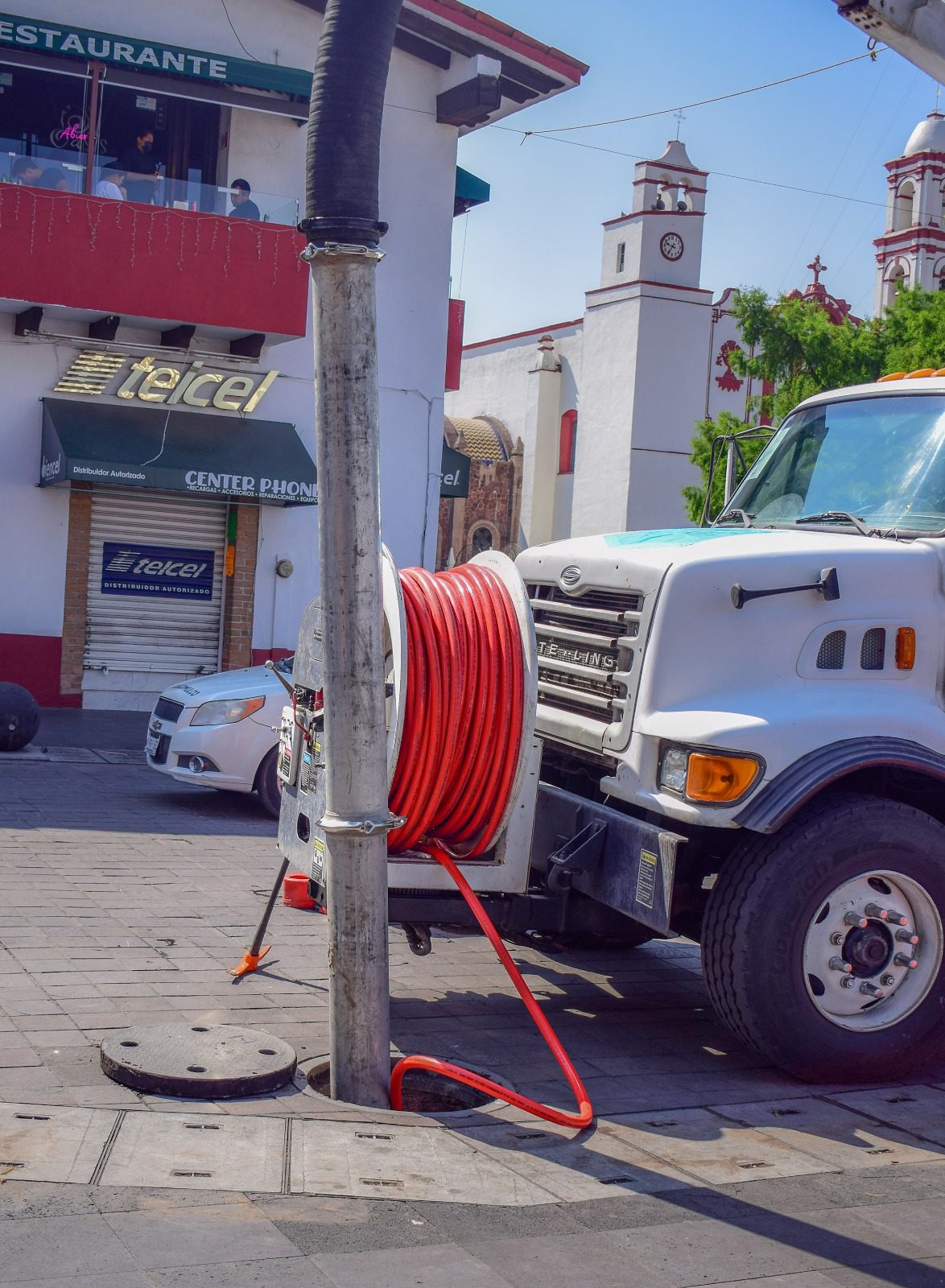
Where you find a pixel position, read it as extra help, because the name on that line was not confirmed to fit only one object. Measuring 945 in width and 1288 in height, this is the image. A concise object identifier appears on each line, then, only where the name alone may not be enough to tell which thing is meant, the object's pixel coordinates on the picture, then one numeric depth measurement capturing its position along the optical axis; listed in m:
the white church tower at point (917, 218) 40.72
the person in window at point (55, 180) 17.94
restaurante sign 17.77
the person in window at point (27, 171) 17.78
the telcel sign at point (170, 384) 18.50
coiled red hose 6.08
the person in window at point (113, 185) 18.20
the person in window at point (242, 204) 18.92
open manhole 5.66
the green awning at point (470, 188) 22.16
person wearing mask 18.36
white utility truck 5.80
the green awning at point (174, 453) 17.62
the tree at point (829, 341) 26.12
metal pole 5.28
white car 11.91
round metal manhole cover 5.29
